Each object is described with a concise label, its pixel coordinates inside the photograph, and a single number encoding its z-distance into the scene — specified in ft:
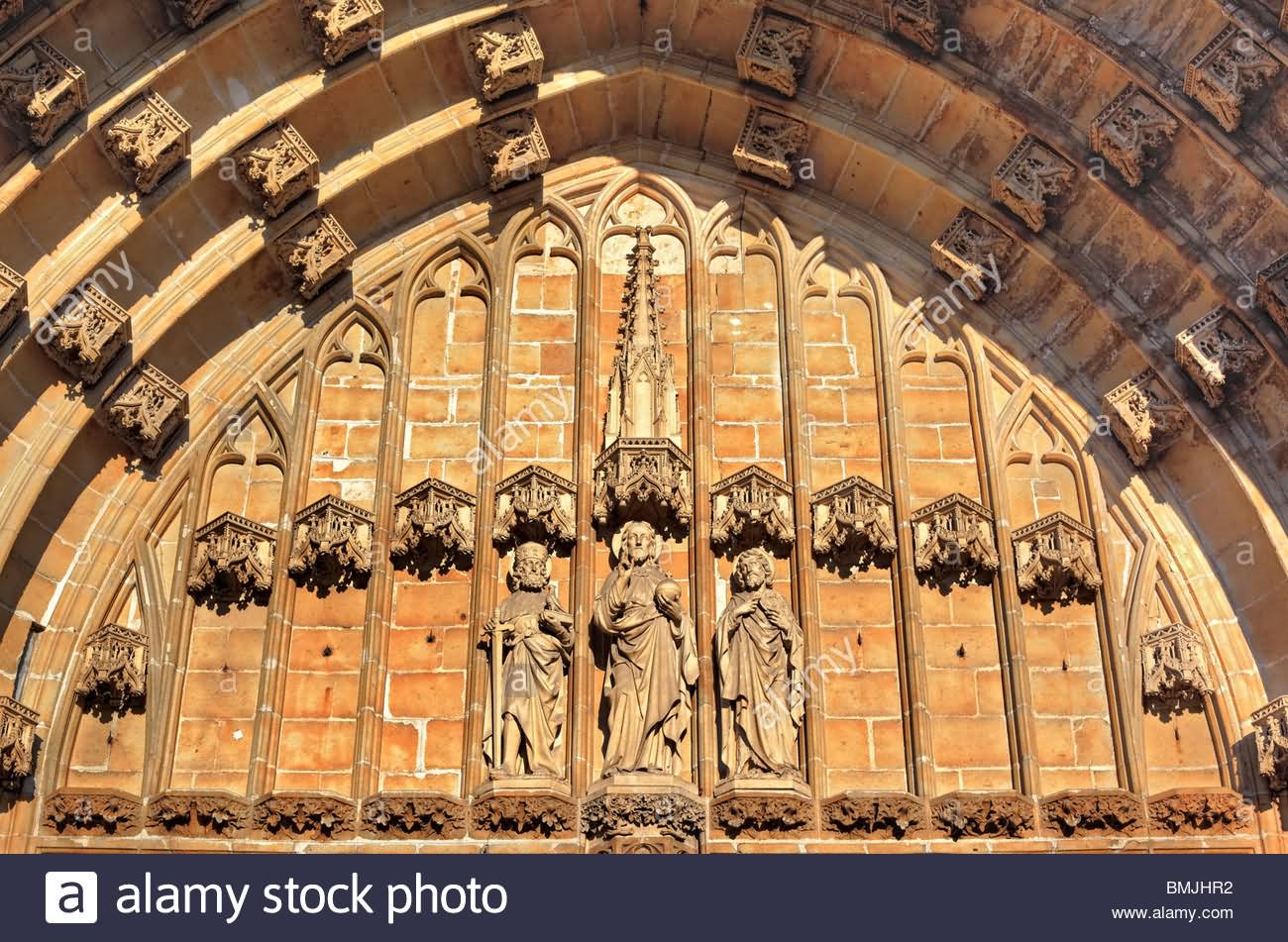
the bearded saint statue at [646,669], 41.86
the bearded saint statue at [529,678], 42.22
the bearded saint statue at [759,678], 42.22
